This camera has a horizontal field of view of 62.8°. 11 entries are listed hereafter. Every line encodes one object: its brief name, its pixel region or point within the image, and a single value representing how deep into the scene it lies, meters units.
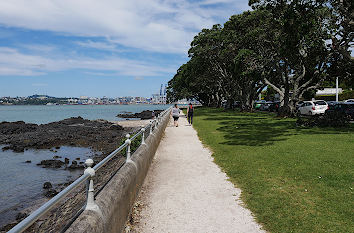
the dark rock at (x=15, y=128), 34.30
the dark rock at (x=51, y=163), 16.09
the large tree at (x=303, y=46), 15.57
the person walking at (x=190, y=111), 25.45
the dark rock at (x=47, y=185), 11.74
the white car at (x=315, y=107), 28.70
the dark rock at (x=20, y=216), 8.54
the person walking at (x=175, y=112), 23.30
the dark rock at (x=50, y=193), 10.71
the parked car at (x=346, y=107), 24.73
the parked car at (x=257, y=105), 56.91
